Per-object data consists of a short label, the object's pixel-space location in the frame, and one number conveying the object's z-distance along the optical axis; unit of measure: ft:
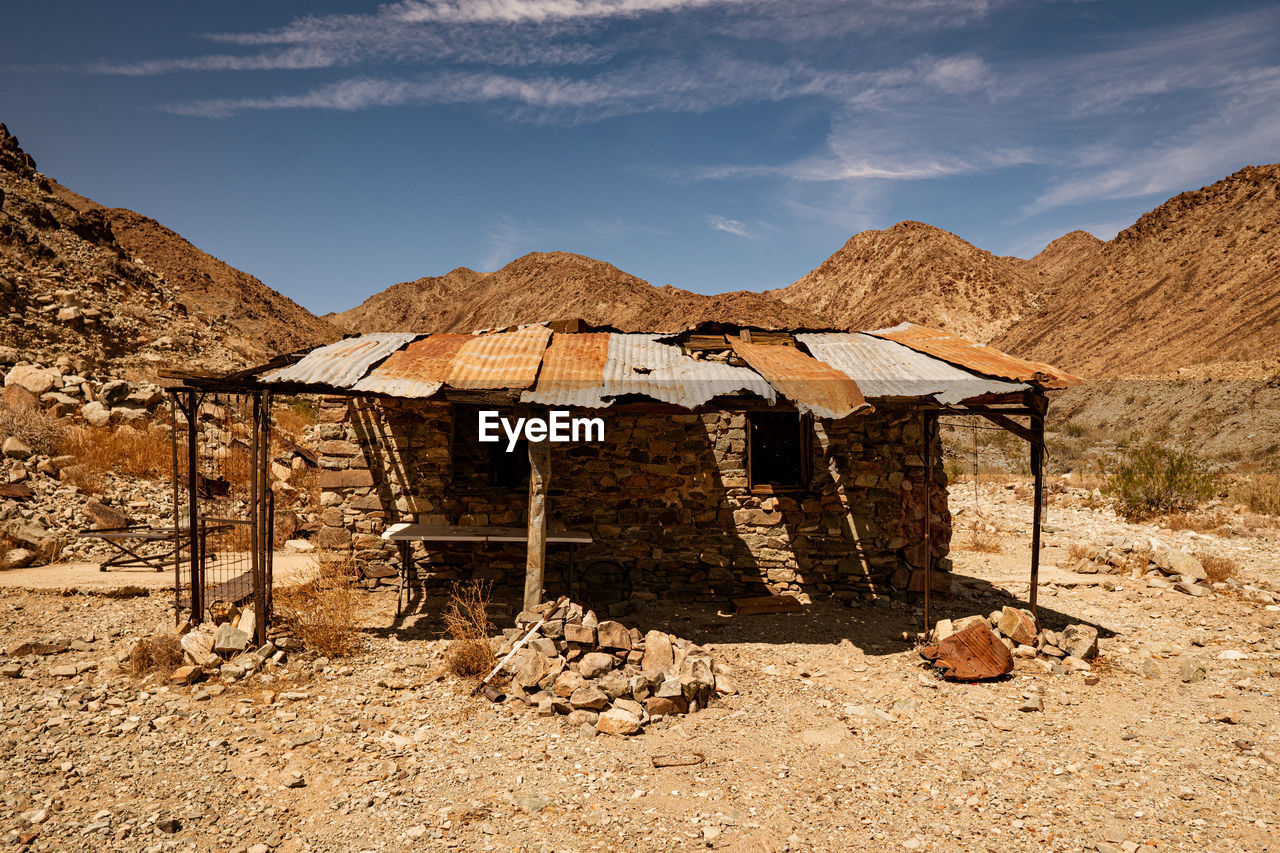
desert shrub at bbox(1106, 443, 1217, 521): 42.96
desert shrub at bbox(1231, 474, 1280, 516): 41.25
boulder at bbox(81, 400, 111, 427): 42.50
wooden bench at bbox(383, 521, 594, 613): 24.32
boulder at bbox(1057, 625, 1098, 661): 21.26
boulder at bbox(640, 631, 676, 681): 18.93
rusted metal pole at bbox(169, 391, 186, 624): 22.75
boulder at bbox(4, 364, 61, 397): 43.52
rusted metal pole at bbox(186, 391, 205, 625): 20.79
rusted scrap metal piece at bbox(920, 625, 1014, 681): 20.26
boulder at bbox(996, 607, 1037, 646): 21.88
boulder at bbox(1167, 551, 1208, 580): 29.55
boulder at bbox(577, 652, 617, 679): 18.61
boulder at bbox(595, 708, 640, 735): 16.87
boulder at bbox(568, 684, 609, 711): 17.57
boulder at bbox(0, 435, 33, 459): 35.94
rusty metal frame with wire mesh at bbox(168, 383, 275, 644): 20.56
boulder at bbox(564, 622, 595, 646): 19.48
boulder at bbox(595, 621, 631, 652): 19.60
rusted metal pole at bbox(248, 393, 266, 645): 20.31
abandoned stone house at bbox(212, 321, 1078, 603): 27.02
